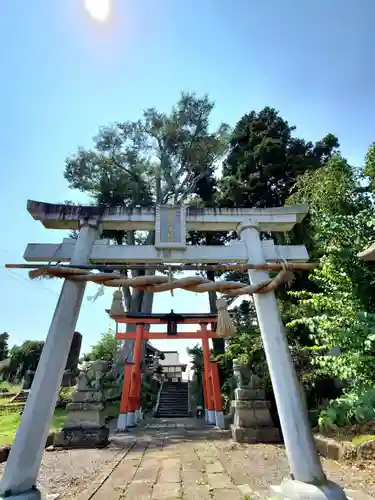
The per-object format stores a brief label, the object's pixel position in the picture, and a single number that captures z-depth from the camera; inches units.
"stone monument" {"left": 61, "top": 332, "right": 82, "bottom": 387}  767.7
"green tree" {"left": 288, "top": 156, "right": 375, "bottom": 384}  216.8
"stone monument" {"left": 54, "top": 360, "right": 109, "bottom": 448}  304.5
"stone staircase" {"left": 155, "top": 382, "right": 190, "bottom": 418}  725.3
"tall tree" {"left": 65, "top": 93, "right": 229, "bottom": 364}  732.7
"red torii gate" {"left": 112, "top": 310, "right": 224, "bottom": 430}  435.2
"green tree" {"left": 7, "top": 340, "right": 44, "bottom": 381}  976.9
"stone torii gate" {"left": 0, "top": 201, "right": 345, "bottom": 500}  116.6
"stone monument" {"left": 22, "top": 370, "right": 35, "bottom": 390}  824.7
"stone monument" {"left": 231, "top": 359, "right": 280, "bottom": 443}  304.0
